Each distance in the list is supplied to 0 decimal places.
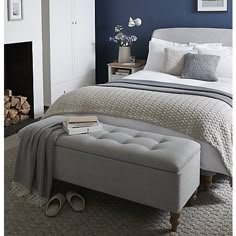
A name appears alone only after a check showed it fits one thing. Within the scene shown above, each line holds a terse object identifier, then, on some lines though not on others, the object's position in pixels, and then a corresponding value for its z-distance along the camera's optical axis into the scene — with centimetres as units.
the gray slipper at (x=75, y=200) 266
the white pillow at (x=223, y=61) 419
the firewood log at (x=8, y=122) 437
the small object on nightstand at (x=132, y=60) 539
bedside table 524
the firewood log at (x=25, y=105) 455
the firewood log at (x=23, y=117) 455
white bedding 371
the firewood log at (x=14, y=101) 442
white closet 494
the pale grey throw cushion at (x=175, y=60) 437
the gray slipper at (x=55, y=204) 260
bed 271
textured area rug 242
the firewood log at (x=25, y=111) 456
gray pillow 407
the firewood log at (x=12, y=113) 437
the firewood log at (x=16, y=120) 445
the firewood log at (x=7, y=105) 438
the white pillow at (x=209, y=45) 451
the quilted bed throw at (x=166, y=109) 272
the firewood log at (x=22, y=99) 452
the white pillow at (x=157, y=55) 460
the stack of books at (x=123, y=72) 534
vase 541
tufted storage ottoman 229
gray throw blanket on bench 269
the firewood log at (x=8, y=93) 439
